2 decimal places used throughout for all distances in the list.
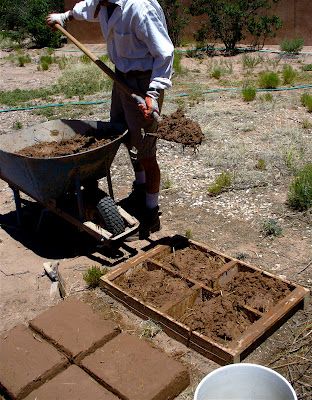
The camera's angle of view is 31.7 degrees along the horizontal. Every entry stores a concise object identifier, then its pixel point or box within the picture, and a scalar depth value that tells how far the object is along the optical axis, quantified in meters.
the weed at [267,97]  7.77
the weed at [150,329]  3.42
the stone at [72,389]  2.86
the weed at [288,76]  8.92
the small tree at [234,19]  13.06
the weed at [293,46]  12.45
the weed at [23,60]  12.78
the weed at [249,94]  7.82
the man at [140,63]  3.93
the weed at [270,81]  8.54
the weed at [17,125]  7.33
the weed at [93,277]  3.91
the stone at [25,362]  2.95
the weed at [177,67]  10.24
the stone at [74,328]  3.20
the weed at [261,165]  5.62
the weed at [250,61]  10.91
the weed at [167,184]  5.41
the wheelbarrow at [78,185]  3.97
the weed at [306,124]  6.67
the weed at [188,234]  4.47
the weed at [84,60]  11.76
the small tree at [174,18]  13.77
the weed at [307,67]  10.30
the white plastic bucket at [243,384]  2.55
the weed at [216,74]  9.74
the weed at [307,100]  7.25
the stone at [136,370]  2.86
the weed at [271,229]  4.46
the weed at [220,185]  5.18
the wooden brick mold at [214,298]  3.25
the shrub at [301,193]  4.72
